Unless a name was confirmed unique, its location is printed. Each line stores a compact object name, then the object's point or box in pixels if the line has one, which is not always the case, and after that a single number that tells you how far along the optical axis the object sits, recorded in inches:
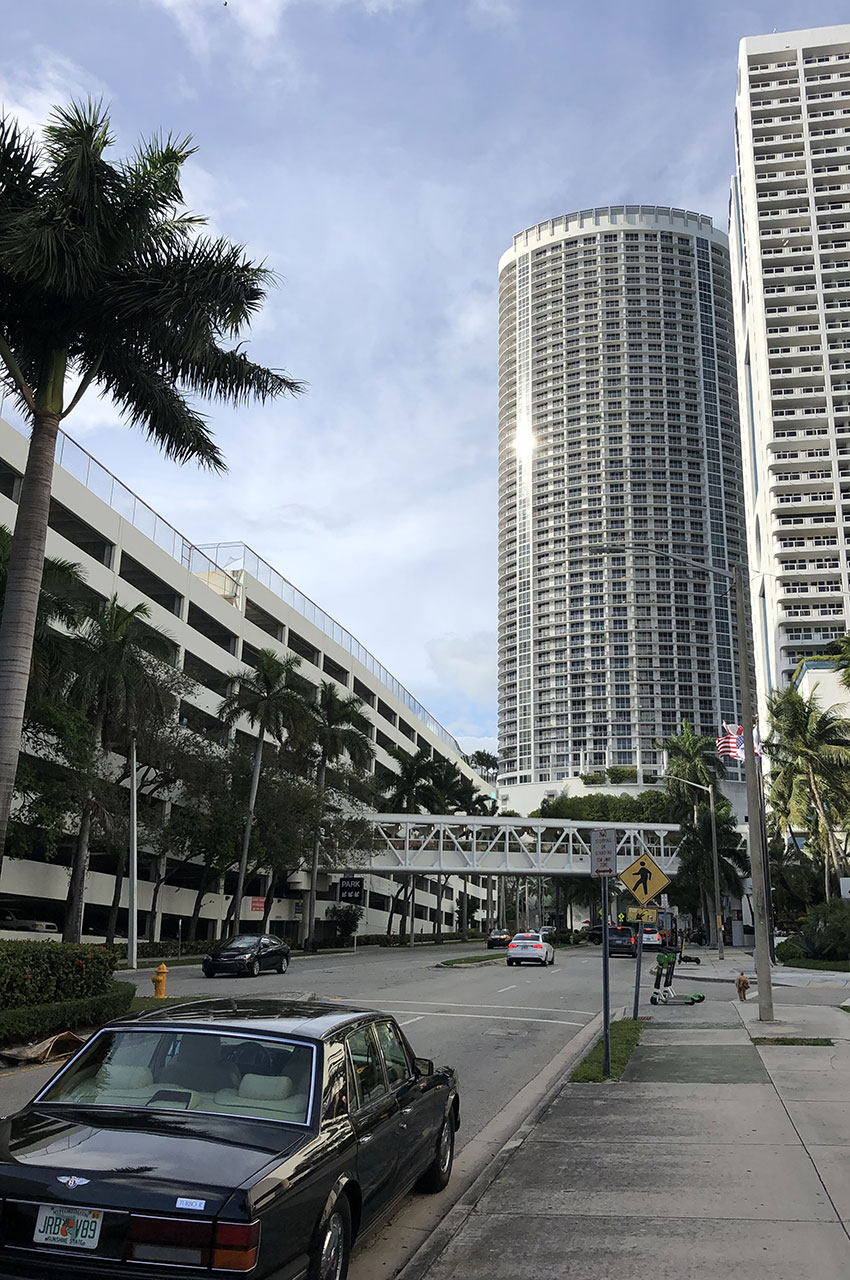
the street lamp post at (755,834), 730.2
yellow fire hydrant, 826.8
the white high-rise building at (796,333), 3686.0
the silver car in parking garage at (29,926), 1637.6
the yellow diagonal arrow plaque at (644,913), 598.3
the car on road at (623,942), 1939.1
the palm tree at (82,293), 593.6
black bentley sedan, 151.3
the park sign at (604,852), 514.3
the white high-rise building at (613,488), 6579.7
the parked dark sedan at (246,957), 1179.3
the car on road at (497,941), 2351.1
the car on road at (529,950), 1557.8
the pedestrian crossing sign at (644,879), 572.7
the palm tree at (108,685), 1355.8
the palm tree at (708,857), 2925.7
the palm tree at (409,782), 3056.1
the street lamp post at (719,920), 1878.7
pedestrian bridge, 2581.2
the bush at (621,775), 6120.6
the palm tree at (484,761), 5398.6
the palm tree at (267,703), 1958.7
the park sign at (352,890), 2213.3
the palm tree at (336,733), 2285.9
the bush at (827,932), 1414.9
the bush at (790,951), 1580.1
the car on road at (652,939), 1922.4
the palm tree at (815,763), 1990.7
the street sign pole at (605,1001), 470.4
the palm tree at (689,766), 3070.9
